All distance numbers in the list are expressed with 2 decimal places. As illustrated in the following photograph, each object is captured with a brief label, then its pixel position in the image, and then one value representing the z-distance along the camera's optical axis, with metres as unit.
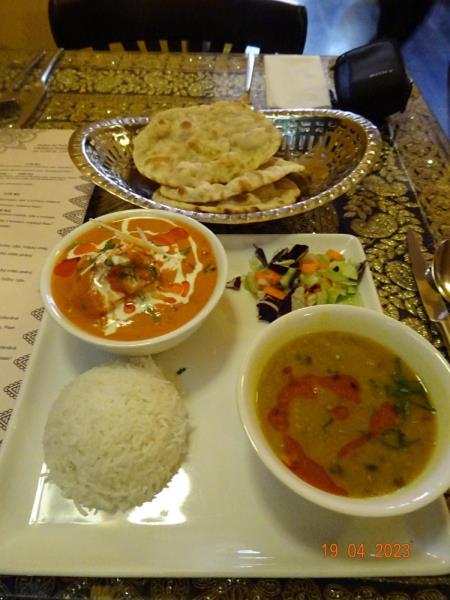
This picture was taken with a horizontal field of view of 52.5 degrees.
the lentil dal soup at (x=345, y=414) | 0.25
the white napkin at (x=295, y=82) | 0.57
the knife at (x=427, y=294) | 0.36
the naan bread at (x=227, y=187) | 0.42
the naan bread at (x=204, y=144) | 0.45
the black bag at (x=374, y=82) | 0.52
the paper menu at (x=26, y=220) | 0.35
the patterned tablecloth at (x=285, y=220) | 0.25
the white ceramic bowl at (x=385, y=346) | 0.23
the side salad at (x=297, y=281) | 0.37
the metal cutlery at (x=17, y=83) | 0.57
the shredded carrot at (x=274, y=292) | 0.38
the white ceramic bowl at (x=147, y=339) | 0.30
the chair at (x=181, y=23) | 0.67
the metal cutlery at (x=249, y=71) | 0.58
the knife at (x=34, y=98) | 0.56
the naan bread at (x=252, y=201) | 0.42
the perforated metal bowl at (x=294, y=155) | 0.41
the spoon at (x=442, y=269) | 0.38
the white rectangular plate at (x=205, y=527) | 0.25
